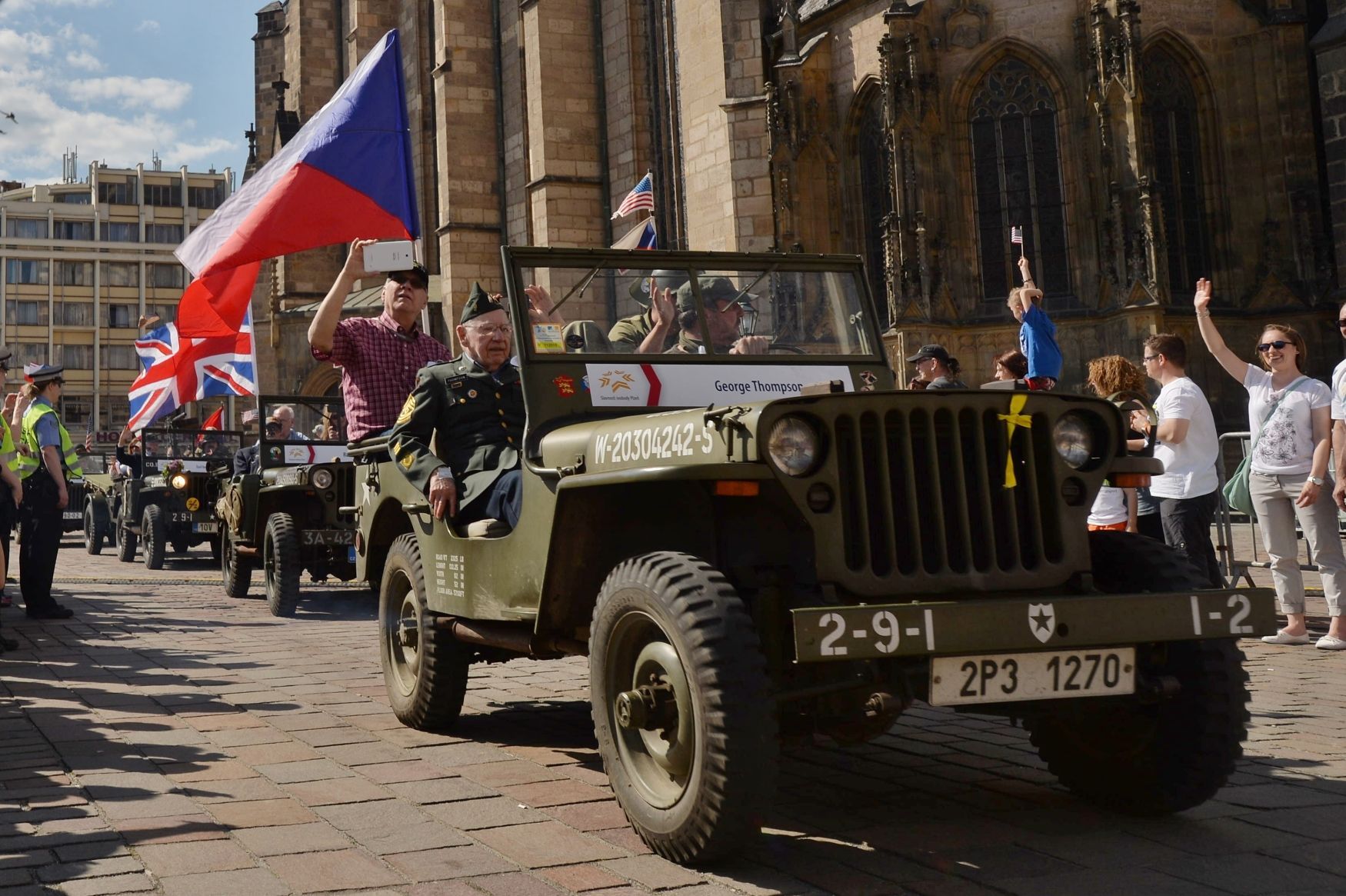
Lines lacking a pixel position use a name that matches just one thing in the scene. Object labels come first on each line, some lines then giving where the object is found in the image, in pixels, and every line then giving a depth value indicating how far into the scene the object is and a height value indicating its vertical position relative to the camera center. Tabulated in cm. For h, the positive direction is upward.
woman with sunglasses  753 +36
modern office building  8844 +2072
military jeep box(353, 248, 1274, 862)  339 -12
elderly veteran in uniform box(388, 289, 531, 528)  516 +60
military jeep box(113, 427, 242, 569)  1612 +113
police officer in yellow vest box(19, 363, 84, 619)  1007 +64
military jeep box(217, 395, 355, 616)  1105 +60
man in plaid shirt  719 +117
